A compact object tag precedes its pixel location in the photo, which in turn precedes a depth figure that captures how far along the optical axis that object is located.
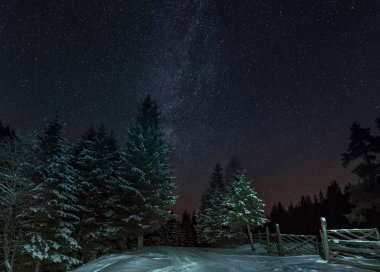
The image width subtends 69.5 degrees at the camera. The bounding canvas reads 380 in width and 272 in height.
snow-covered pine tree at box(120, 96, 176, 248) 22.56
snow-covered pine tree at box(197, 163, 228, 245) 41.87
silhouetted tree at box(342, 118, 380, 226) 22.16
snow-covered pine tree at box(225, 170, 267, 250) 30.05
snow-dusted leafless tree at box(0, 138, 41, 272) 14.87
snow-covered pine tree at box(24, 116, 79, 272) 16.88
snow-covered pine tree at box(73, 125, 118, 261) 22.28
